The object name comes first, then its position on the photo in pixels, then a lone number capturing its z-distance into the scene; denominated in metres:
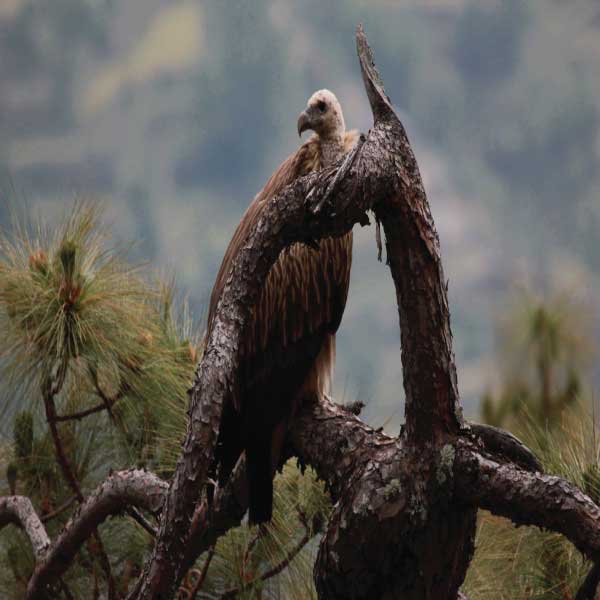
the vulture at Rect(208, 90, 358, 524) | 32.44
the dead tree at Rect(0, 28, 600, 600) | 31.73
